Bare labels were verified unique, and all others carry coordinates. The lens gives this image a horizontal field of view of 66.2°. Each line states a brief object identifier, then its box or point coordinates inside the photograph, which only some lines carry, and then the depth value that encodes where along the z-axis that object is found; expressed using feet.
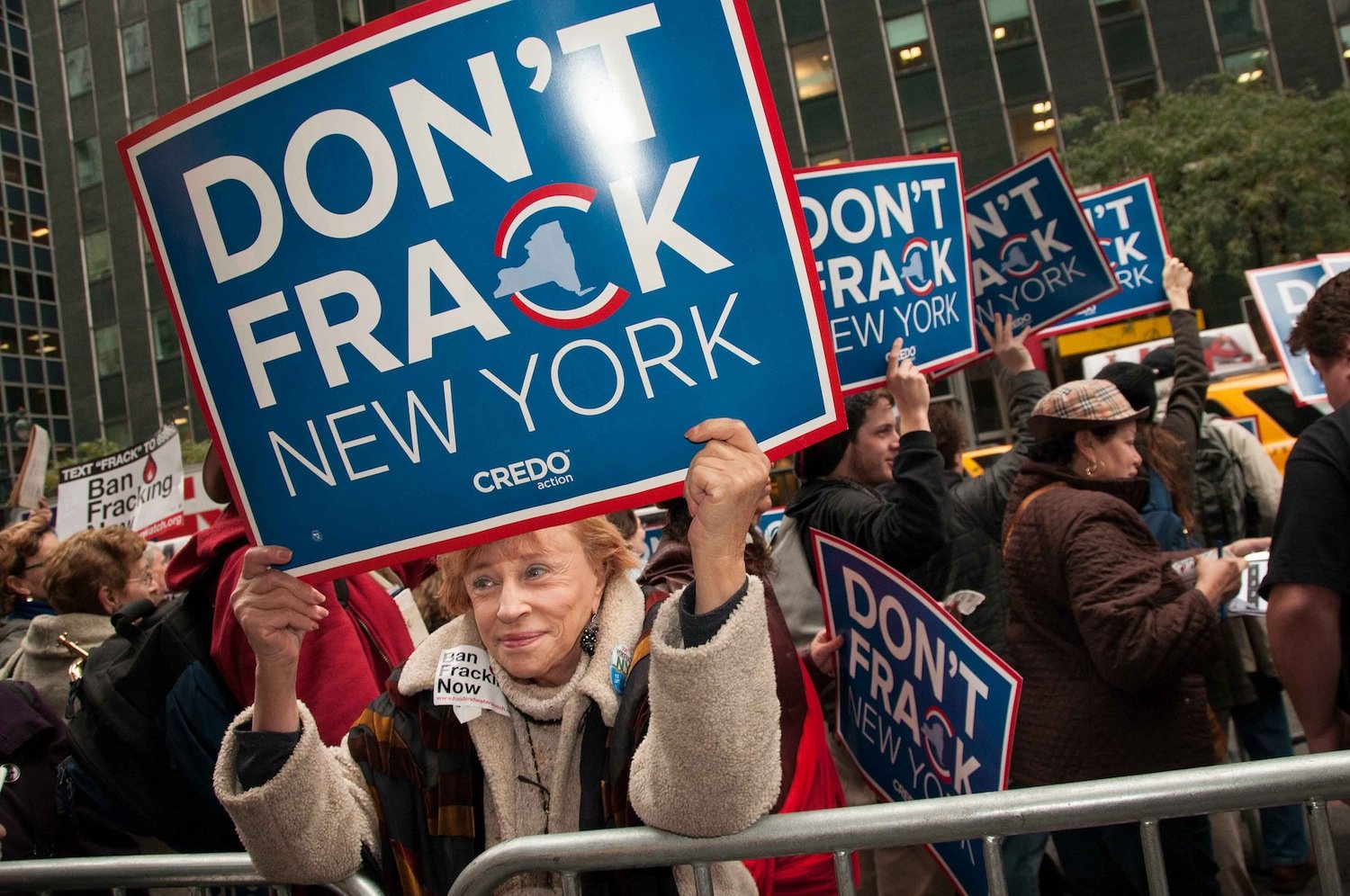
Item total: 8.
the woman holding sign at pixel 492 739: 5.64
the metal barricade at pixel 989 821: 5.24
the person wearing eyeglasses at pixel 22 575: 15.31
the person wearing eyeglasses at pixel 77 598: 12.50
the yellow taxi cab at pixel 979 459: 38.42
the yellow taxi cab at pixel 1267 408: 29.35
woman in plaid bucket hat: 9.21
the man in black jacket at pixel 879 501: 10.34
